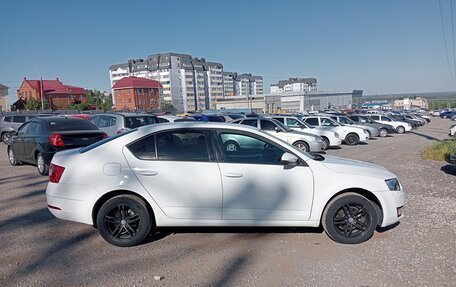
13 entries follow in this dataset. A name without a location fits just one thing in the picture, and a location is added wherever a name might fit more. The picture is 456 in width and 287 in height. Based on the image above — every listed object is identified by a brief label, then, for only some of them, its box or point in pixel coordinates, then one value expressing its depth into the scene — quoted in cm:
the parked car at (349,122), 1786
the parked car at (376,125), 2086
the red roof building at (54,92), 7348
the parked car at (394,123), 2272
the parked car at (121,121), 964
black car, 689
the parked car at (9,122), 1602
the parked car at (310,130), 1325
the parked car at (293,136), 1104
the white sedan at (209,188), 346
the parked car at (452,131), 1748
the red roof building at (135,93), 8306
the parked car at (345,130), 1502
